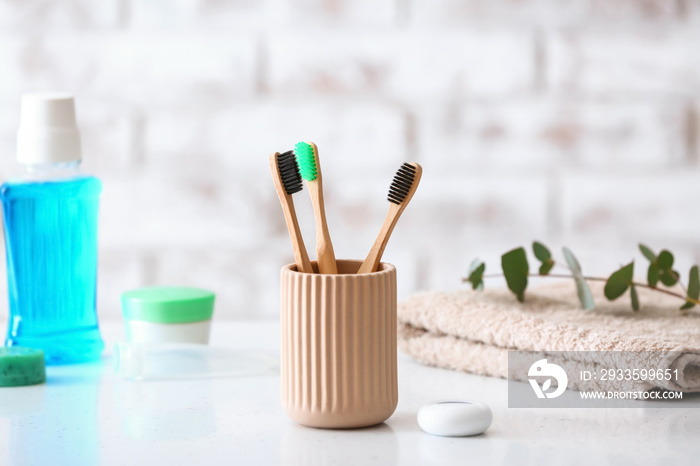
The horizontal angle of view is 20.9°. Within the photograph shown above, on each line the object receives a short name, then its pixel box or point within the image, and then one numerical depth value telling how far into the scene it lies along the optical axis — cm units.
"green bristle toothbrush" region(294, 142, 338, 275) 117
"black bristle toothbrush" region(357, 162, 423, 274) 118
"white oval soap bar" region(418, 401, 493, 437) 118
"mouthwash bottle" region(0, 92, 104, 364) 137
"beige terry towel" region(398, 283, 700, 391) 124
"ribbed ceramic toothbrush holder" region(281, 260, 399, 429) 117
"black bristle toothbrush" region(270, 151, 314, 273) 118
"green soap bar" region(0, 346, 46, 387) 132
